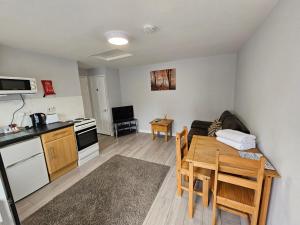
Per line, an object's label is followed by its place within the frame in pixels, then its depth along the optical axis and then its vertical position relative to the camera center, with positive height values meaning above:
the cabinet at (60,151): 2.28 -1.02
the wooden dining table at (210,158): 1.25 -0.76
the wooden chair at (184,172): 1.64 -1.04
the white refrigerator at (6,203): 0.66 -0.53
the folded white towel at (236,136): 1.61 -0.60
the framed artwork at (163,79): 4.01 +0.36
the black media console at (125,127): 4.45 -1.19
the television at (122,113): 4.40 -0.70
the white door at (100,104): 4.44 -0.35
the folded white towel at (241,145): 1.61 -0.70
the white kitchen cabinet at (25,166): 1.83 -1.03
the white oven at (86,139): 2.83 -1.00
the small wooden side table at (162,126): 3.79 -1.00
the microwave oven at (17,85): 1.94 +0.19
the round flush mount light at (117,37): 1.82 +0.79
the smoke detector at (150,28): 1.68 +0.82
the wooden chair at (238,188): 1.14 -1.02
